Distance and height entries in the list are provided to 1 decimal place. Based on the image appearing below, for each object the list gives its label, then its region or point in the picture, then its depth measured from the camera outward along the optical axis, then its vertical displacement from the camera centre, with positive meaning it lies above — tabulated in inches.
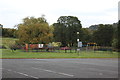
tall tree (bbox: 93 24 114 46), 3703.2 +159.7
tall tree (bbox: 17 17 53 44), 2593.5 +153.1
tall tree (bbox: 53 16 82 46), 3690.9 +253.9
